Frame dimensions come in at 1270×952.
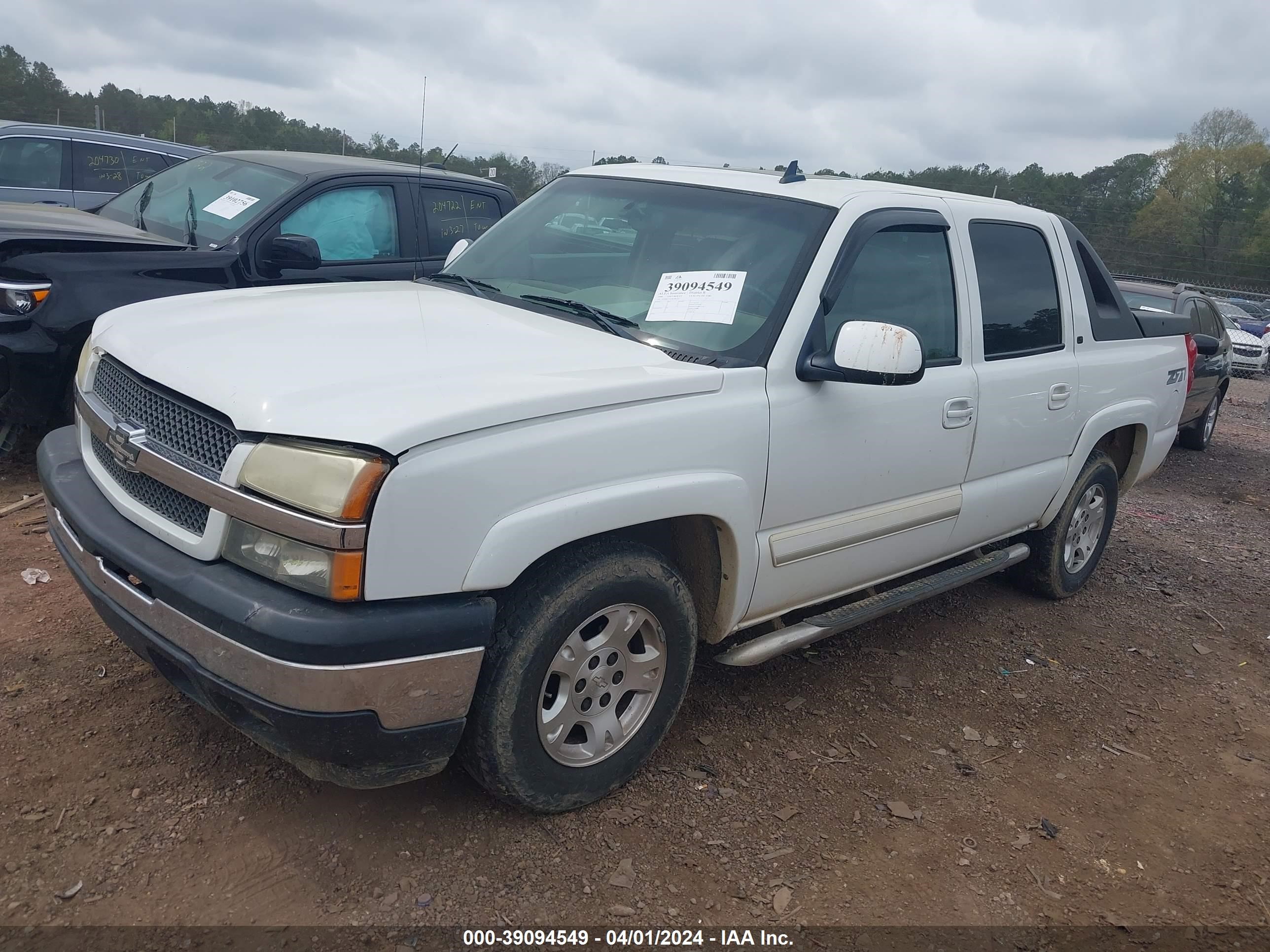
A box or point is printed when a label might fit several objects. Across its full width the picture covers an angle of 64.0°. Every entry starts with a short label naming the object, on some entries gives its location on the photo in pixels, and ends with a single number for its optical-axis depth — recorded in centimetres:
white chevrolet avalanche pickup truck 234
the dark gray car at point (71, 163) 902
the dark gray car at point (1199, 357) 1002
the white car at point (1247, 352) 2017
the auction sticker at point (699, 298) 325
